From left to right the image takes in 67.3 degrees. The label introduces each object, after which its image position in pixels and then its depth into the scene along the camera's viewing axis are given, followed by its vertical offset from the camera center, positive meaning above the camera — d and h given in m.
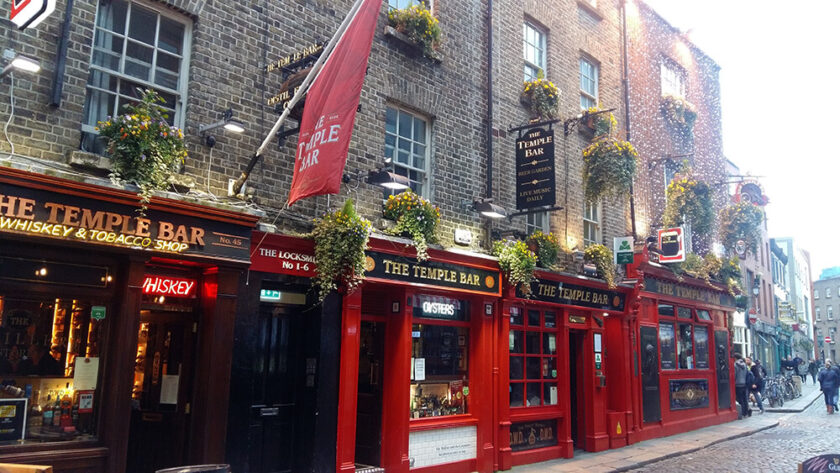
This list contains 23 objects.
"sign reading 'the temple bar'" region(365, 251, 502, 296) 9.59 +1.20
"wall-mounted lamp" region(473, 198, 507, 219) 11.02 +2.40
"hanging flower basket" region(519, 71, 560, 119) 13.49 +5.34
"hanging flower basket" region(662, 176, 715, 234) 17.39 +4.09
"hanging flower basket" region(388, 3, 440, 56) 10.75 +5.46
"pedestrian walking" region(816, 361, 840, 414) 21.33 -0.93
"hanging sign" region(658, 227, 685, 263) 16.61 +2.83
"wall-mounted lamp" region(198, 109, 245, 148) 7.49 +2.58
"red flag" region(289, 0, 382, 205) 7.10 +2.67
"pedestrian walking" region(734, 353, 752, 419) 20.25 -0.91
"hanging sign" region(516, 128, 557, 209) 12.07 +3.46
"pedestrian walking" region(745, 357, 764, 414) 21.58 -0.99
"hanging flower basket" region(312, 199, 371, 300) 8.55 +1.32
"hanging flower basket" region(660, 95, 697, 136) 19.05 +7.30
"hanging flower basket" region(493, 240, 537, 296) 11.53 +1.56
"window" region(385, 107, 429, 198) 10.76 +3.46
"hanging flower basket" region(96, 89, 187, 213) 6.92 +2.14
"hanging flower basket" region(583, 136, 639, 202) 13.59 +3.94
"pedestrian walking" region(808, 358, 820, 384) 41.69 -0.80
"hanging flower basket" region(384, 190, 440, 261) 9.94 +2.05
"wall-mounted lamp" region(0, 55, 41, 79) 5.89 +2.54
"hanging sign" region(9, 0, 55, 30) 5.63 +2.93
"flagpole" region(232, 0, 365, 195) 7.61 +3.31
